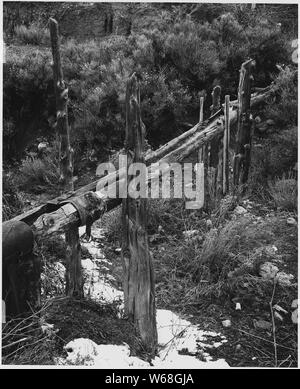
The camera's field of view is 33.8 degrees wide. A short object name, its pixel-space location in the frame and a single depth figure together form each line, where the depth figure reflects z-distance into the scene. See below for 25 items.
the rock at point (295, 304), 5.04
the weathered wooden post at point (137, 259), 3.91
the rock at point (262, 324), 4.80
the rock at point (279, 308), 5.01
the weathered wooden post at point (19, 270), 3.08
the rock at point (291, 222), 6.93
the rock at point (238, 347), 4.45
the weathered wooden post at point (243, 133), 7.77
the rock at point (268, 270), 5.49
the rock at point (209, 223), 6.47
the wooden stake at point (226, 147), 7.46
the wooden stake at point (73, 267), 4.21
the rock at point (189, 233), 6.16
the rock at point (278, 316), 4.89
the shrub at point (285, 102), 8.93
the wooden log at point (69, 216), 3.45
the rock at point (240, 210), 7.27
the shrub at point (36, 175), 8.29
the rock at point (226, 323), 4.82
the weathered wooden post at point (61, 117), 3.92
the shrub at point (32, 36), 11.76
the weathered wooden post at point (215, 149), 7.83
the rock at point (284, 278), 5.41
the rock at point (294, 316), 4.83
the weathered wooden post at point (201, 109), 7.82
